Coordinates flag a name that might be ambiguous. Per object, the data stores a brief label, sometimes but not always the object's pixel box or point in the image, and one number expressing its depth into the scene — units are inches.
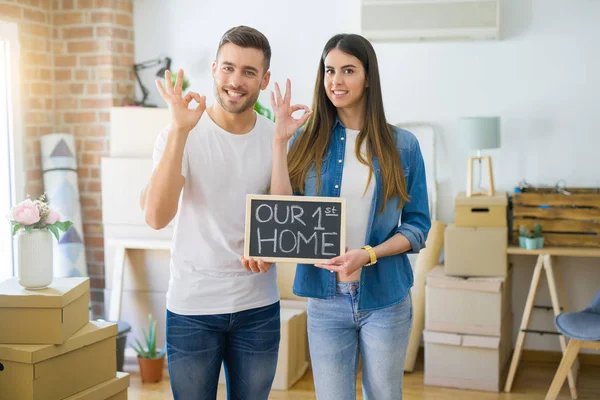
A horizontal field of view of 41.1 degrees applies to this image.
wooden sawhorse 162.4
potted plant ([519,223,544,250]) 164.6
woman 86.4
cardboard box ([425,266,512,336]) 163.2
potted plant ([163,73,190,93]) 178.7
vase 112.9
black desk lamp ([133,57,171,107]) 195.5
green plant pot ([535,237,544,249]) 164.4
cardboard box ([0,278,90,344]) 109.8
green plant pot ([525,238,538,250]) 164.1
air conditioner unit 175.6
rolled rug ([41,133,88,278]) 179.8
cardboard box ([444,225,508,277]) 165.8
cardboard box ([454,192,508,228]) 166.9
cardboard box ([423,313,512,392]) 164.2
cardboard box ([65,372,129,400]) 116.3
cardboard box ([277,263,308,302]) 180.5
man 85.4
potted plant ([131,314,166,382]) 169.5
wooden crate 165.6
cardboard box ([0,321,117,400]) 108.7
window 175.8
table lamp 170.7
